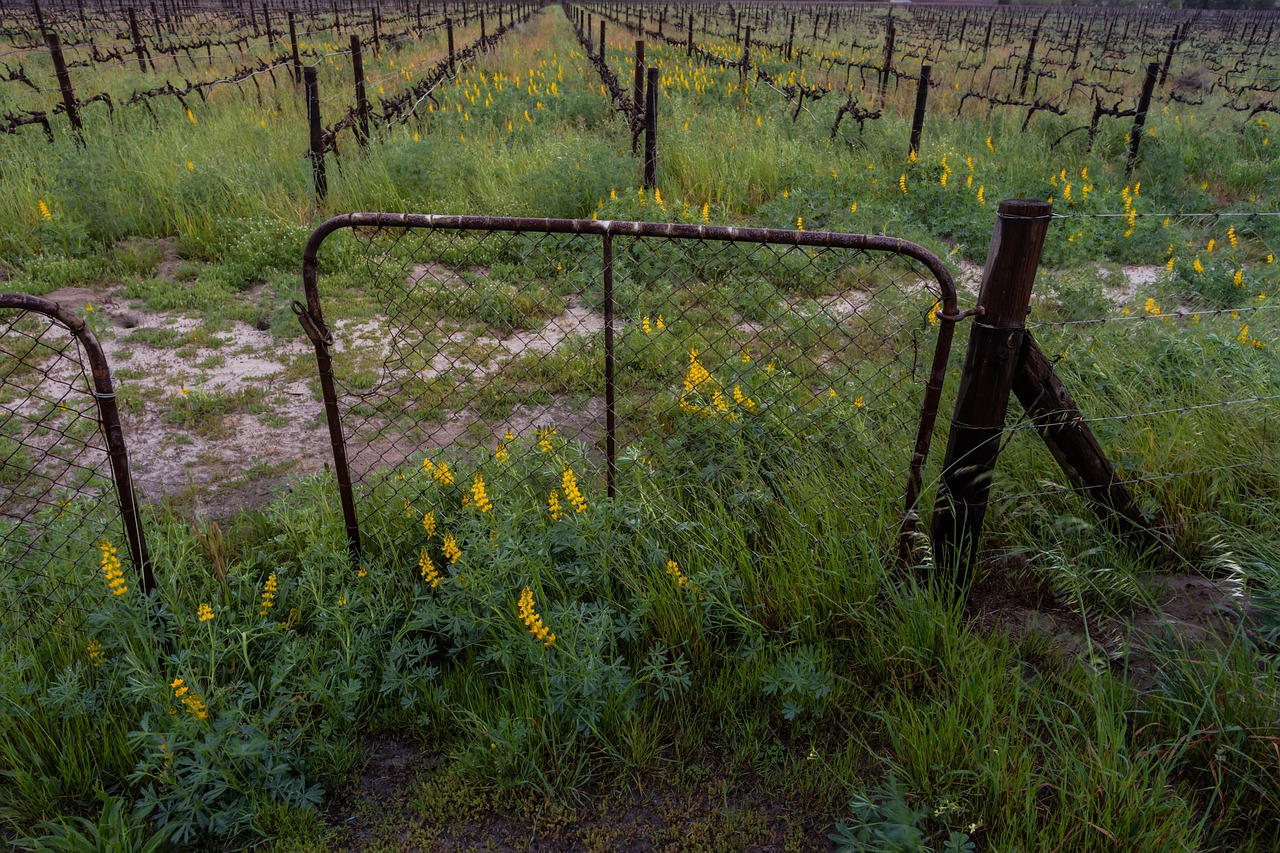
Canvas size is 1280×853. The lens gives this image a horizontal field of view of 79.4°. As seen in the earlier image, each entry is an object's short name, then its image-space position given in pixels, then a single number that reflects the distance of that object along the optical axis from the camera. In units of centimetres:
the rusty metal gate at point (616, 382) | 292
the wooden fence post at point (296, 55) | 1006
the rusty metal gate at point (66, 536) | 243
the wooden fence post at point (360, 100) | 854
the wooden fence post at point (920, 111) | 867
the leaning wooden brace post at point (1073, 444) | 241
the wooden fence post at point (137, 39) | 1237
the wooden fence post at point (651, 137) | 738
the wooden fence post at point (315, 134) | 700
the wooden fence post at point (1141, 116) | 886
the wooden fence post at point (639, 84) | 857
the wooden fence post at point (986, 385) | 221
